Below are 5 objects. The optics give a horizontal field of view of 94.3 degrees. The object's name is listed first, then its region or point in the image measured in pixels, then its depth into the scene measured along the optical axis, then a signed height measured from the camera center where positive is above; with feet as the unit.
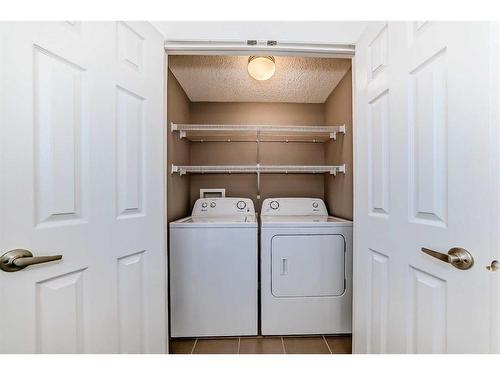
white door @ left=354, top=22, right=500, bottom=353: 2.21 -0.01
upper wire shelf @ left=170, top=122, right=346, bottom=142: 6.98 +1.77
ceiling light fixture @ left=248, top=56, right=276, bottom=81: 5.74 +2.97
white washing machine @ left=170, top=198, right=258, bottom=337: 5.75 -2.32
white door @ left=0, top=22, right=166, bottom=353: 2.48 +0.01
